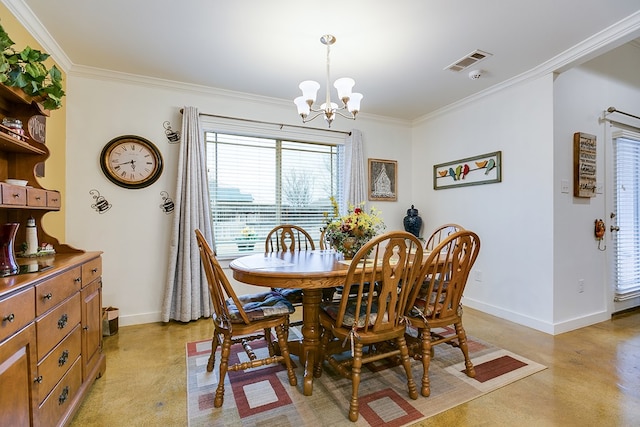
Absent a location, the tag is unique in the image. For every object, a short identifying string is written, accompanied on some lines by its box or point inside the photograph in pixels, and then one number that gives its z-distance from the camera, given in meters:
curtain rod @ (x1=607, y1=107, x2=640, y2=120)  3.15
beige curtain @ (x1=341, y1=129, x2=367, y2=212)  4.04
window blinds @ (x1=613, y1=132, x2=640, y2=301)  3.31
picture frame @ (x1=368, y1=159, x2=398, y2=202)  4.30
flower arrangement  2.30
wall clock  2.99
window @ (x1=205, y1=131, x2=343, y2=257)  3.56
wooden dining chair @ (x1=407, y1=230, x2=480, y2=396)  1.86
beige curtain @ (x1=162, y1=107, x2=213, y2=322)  3.10
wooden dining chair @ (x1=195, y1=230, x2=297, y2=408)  1.77
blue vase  4.25
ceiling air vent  2.67
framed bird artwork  3.38
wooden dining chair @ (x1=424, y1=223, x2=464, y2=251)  2.93
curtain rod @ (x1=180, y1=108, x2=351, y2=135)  3.35
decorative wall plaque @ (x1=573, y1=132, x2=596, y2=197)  2.94
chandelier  2.25
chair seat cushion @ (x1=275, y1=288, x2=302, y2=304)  2.40
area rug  1.66
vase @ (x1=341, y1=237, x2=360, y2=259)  2.29
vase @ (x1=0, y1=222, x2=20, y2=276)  1.36
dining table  1.74
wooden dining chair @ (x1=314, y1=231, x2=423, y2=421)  1.64
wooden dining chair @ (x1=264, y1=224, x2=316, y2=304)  2.42
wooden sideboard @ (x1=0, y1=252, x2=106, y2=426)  1.13
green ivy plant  1.48
